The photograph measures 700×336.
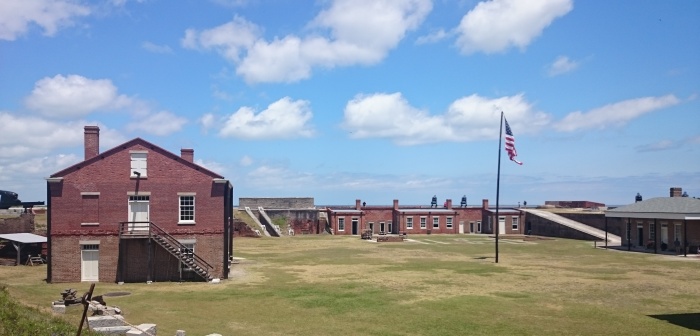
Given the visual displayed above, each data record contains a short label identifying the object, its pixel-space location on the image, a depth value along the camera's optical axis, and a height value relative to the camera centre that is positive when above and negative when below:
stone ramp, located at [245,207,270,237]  72.34 -3.60
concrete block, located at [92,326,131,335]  16.38 -4.14
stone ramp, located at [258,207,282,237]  72.41 -4.13
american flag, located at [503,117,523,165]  39.16 +3.36
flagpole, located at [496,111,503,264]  41.75 +2.11
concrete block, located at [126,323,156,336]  15.73 -4.06
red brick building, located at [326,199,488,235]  77.31 -3.73
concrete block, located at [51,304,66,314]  21.00 -4.44
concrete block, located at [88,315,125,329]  16.97 -4.04
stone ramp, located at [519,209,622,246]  63.67 -3.99
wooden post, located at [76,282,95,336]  12.25 -2.46
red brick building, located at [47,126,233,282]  31.73 -1.44
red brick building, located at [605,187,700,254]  46.77 -2.66
